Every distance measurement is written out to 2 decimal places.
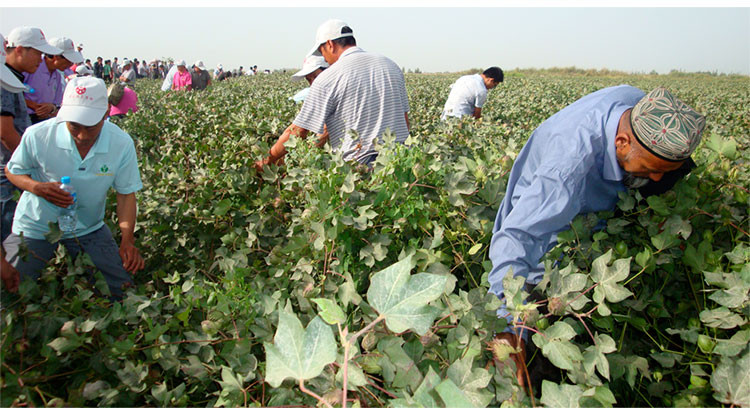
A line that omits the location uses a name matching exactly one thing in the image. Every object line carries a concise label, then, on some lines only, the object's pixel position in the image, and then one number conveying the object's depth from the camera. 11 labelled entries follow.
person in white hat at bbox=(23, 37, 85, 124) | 4.34
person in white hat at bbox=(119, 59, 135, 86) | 16.69
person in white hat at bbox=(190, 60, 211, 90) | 12.12
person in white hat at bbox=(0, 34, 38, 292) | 2.89
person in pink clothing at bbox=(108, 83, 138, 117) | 5.99
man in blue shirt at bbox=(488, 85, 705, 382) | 1.54
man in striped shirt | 2.96
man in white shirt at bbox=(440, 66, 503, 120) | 6.60
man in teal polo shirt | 2.36
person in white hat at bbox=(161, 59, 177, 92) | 11.49
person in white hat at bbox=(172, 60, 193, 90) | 11.05
